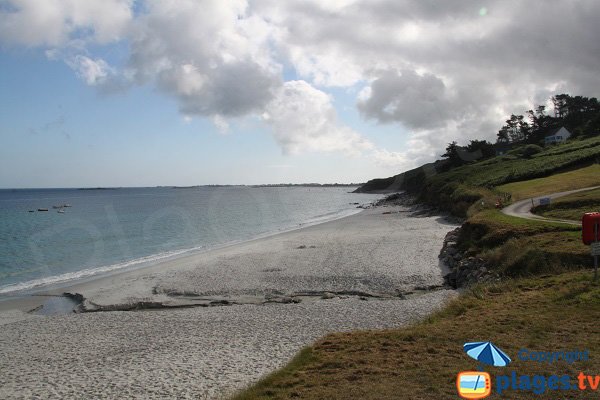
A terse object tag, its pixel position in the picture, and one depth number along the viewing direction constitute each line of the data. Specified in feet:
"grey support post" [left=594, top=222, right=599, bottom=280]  50.34
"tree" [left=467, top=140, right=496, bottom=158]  386.32
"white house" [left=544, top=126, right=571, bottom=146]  362.33
